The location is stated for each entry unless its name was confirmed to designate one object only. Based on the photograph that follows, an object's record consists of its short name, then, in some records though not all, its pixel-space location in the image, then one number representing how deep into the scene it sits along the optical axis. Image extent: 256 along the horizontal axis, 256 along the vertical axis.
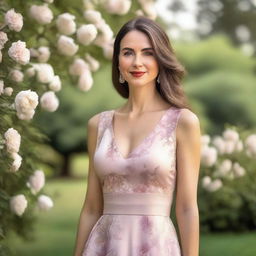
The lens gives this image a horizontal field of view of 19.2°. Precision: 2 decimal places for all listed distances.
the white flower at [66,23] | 5.25
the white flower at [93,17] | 5.54
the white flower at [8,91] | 4.30
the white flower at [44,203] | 5.14
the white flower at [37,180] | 4.96
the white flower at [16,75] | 4.55
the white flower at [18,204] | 4.69
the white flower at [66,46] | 5.31
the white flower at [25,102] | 3.99
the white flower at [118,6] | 5.68
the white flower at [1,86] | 4.25
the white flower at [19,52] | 4.18
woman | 2.96
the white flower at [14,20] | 4.37
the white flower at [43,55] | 5.29
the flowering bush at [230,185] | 8.12
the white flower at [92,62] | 5.79
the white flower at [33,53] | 5.31
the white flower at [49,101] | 5.02
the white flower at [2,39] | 4.30
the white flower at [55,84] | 5.10
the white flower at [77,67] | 5.59
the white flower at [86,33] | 5.25
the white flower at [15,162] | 4.09
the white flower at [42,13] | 5.14
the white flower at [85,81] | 5.56
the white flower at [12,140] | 4.04
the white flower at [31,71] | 5.05
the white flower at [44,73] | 5.04
